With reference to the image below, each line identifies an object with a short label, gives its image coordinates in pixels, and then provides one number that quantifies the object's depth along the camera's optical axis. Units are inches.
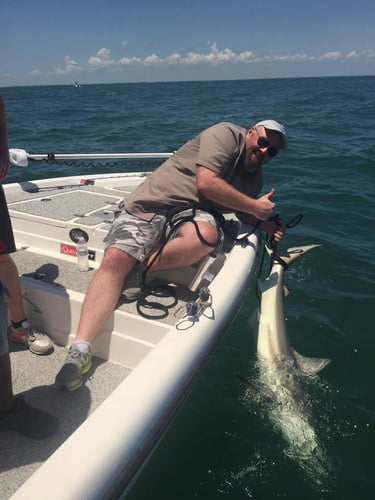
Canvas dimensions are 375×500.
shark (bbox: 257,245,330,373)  129.7
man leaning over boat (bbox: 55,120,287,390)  109.3
